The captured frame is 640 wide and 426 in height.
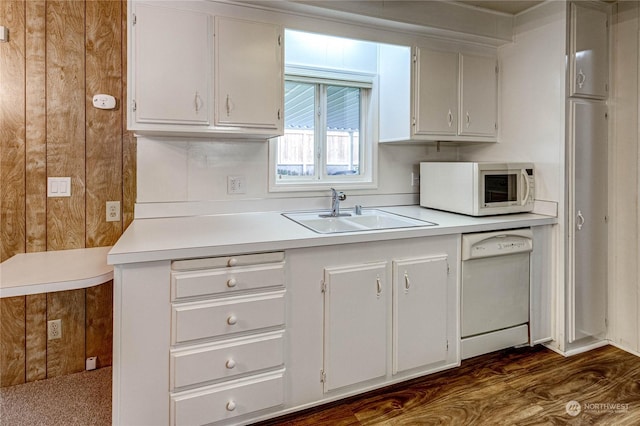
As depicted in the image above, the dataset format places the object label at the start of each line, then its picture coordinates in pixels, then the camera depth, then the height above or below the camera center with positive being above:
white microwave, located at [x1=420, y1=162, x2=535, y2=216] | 2.32 +0.15
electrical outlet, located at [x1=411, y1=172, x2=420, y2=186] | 2.98 +0.25
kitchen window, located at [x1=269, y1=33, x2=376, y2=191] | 2.63 +0.58
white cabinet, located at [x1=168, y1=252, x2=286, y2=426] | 1.56 -0.56
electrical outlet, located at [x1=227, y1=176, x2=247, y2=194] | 2.40 +0.17
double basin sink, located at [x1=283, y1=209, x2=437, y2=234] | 2.35 -0.07
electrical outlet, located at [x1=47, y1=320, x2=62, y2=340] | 2.10 -0.68
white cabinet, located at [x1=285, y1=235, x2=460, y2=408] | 1.78 -0.54
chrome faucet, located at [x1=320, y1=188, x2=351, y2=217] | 2.51 +0.06
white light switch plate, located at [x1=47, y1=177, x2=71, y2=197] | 2.05 +0.13
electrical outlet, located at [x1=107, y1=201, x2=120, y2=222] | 2.17 -0.01
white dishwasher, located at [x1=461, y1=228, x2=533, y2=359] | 2.19 -0.49
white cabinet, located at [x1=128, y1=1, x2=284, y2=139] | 1.89 +0.73
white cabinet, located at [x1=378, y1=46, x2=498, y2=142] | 2.54 +0.81
